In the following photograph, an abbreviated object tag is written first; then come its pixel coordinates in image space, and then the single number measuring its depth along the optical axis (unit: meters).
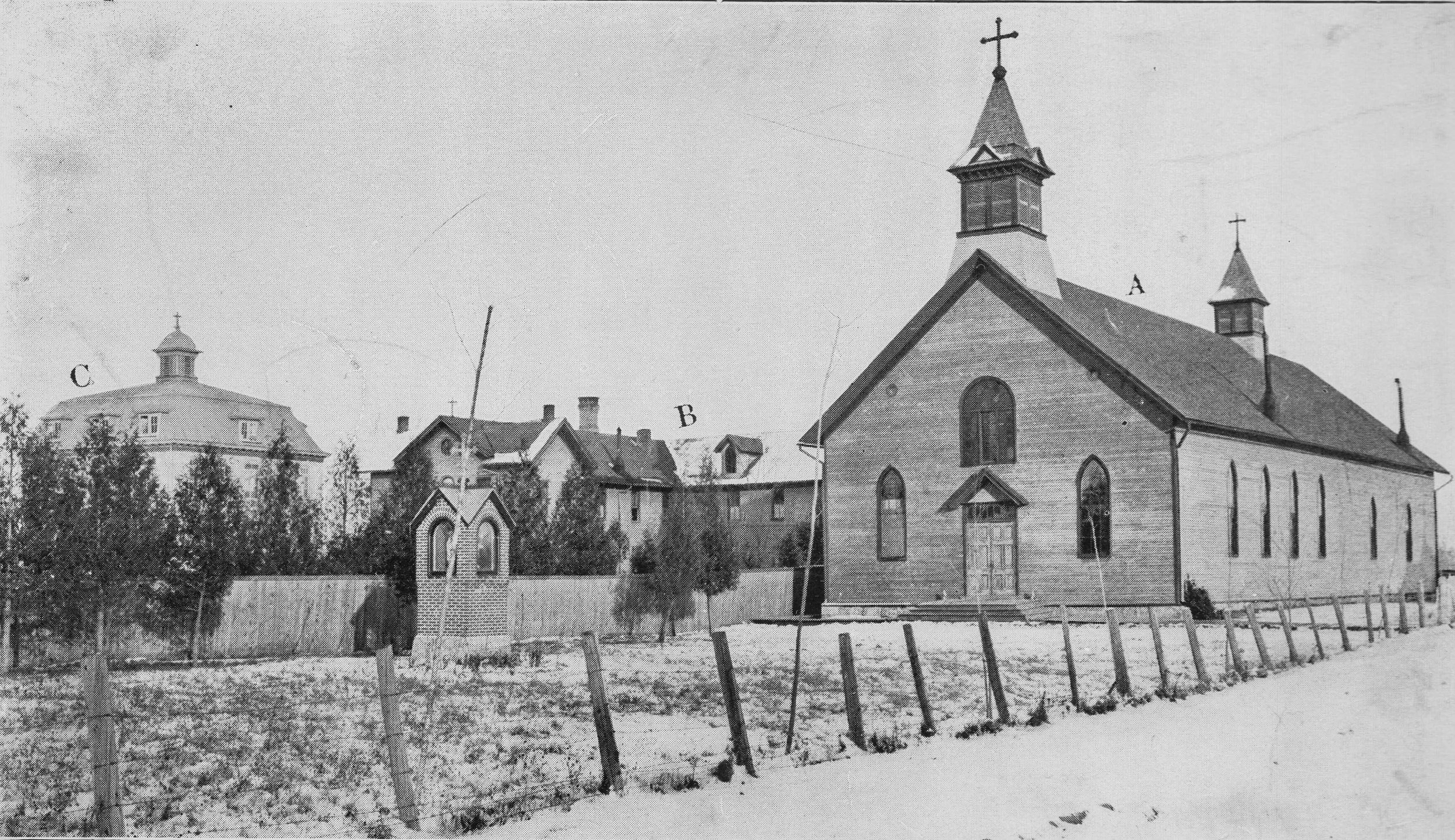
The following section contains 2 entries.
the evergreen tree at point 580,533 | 37.88
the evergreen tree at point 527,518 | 36.78
